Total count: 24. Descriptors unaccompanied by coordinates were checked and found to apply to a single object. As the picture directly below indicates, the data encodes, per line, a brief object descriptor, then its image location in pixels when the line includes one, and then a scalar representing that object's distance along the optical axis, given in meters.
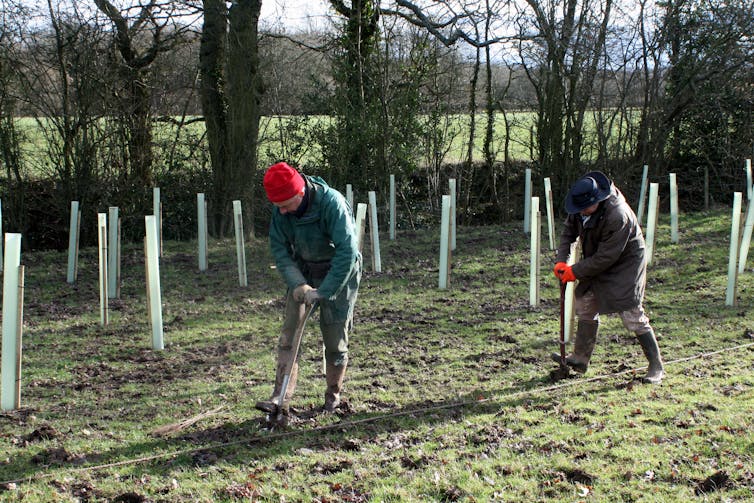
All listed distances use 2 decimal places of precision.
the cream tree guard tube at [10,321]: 5.29
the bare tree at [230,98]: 12.90
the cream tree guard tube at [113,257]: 9.01
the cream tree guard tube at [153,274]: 6.64
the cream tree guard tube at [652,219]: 9.81
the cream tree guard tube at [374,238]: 10.71
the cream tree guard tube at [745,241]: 8.79
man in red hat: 4.83
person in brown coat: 5.42
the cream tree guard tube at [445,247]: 9.31
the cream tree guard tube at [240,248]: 9.70
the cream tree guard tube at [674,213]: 11.43
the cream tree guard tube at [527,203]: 13.42
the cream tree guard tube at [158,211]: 11.20
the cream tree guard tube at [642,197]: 12.10
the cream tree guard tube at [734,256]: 7.95
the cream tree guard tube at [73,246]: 10.20
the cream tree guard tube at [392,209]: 12.91
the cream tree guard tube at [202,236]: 10.88
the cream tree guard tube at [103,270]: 7.52
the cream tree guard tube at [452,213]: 10.35
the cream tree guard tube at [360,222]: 7.82
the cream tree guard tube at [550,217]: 10.66
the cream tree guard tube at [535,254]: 8.01
